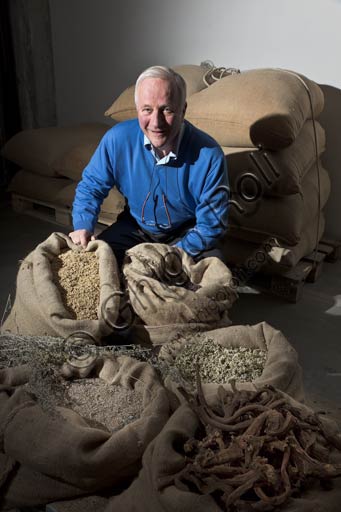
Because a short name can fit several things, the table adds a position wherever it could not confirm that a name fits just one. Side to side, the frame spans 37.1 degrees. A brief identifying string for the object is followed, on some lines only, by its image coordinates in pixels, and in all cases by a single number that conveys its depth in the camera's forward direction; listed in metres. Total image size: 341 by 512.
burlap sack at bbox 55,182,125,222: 3.19
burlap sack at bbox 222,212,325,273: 2.79
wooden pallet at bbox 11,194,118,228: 3.61
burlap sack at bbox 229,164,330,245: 2.74
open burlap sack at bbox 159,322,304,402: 1.38
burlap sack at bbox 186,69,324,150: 2.61
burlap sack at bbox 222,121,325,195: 2.68
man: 2.17
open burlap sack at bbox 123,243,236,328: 1.66
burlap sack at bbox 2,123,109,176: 3.60
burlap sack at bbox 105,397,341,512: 1.02
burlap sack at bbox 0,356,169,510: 1.13
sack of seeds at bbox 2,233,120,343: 1.63
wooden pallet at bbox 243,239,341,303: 2.85
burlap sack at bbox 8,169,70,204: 3.65
